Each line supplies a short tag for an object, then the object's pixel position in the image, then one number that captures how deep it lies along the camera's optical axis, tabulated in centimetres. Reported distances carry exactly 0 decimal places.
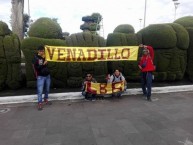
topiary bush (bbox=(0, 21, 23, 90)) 467
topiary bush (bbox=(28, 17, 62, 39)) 491
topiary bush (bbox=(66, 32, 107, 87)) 496
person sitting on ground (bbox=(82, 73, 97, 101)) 447
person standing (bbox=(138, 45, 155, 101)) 443
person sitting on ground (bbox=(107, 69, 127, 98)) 466
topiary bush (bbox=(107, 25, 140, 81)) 516
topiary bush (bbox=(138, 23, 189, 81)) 527
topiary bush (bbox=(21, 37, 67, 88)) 471
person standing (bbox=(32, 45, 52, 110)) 401
